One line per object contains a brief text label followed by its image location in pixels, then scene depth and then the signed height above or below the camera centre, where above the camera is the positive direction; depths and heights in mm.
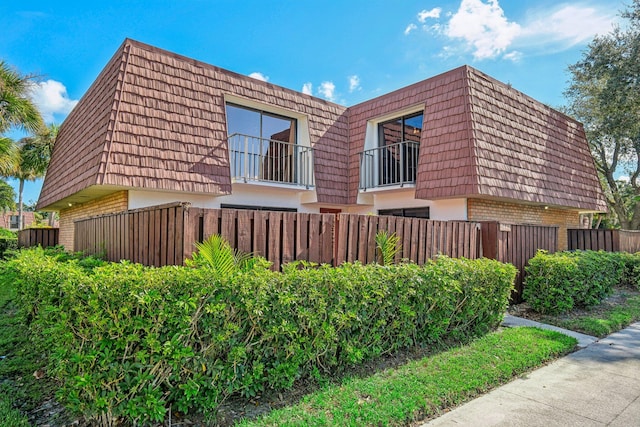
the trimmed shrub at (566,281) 6863 -960
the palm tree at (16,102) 13039 +4480
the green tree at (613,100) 15430 +5769
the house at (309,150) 8516 +2238
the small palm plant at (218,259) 3529 -273
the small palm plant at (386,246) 5441 -240
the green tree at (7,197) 35625 +3195
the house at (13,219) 48562 +1417
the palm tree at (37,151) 23156 +4864
